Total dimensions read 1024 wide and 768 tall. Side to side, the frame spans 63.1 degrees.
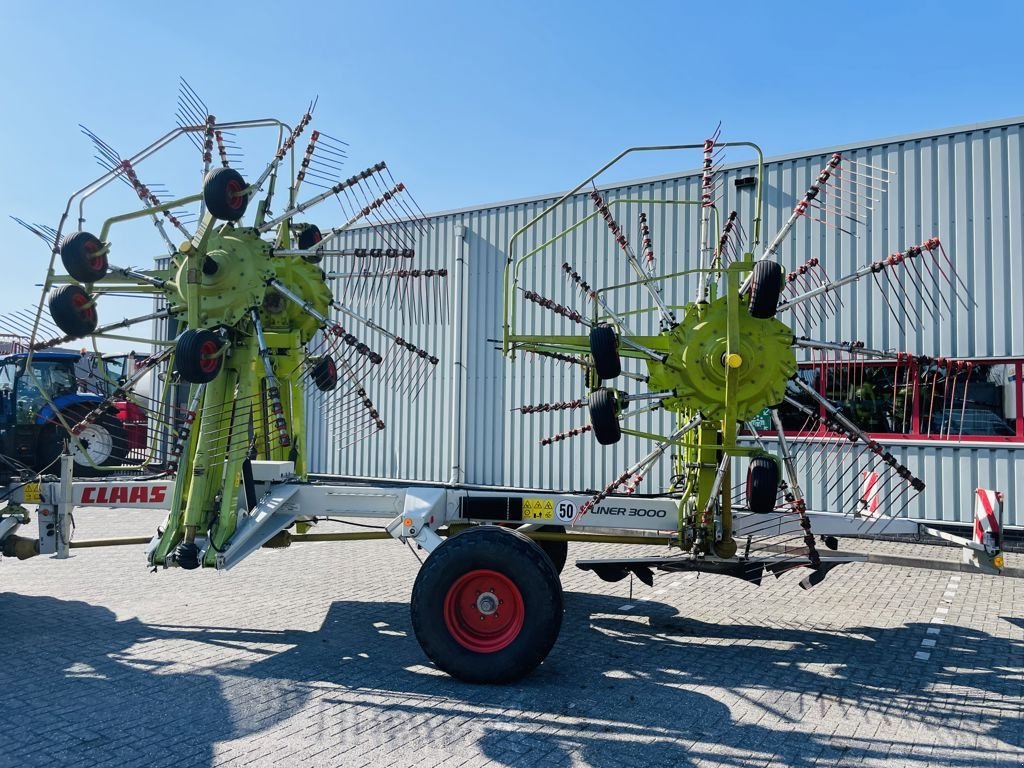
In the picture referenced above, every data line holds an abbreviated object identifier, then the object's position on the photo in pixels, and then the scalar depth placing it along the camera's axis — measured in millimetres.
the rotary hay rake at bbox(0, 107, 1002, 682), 6016
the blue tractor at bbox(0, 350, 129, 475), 14078
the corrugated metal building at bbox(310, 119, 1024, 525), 10969
